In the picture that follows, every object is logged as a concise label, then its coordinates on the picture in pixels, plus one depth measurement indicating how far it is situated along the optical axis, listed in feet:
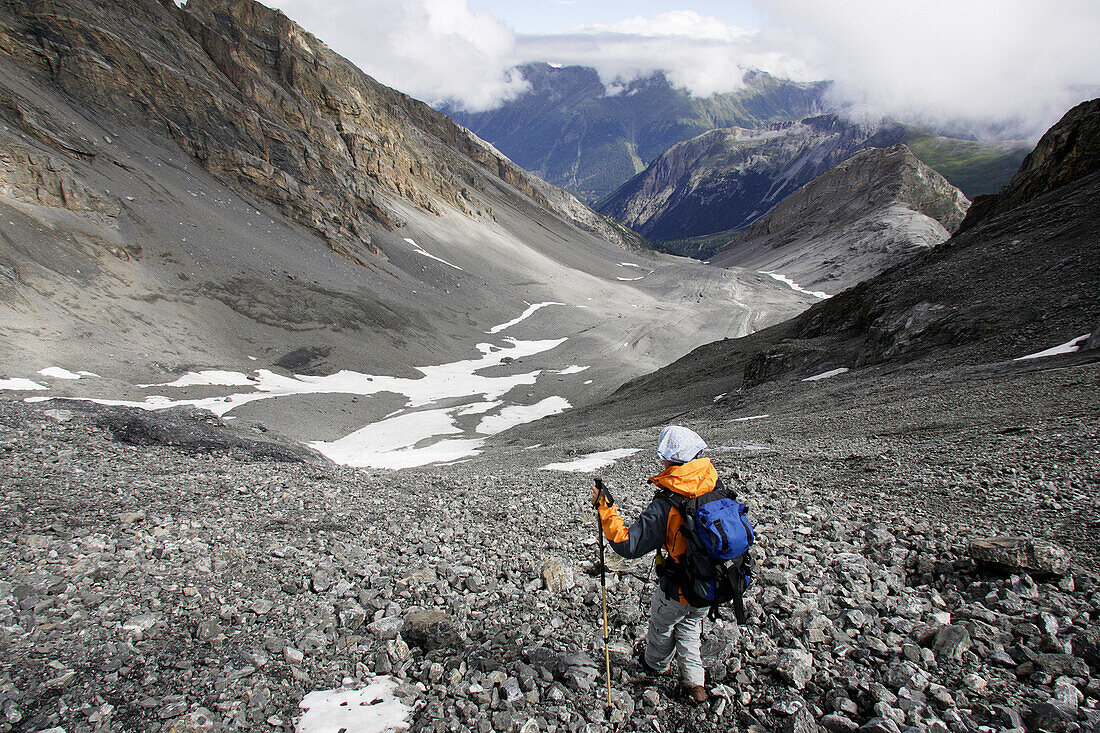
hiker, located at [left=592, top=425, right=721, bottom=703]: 14.48
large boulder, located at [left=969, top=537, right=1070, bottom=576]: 16.12
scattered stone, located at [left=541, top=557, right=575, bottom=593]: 21.11
